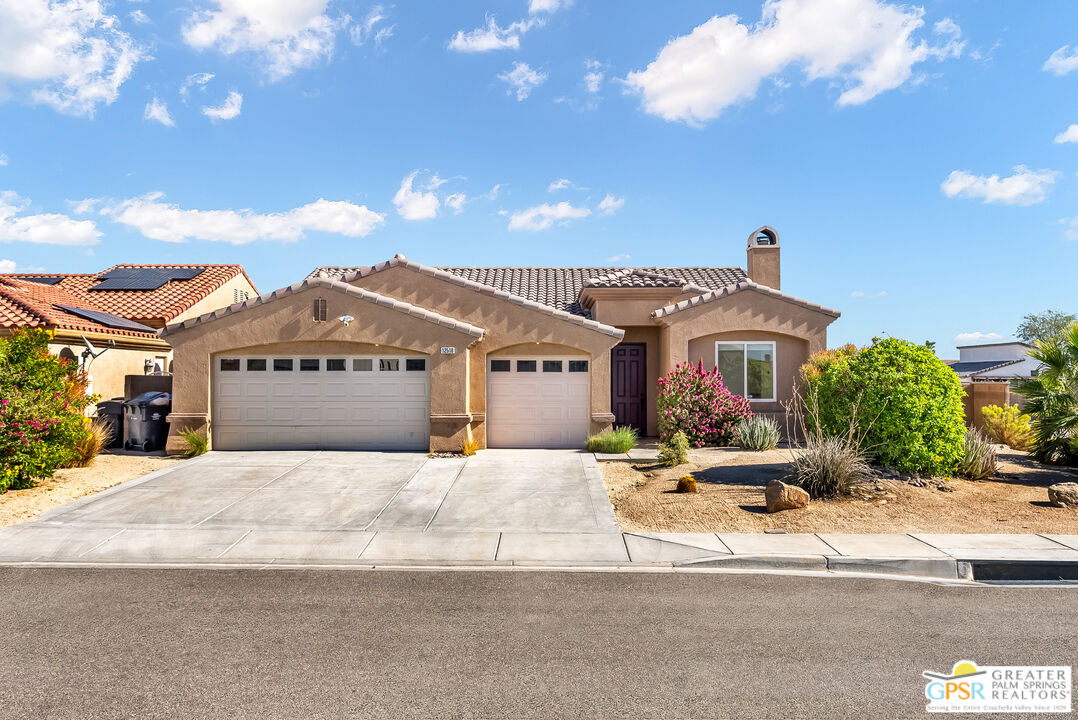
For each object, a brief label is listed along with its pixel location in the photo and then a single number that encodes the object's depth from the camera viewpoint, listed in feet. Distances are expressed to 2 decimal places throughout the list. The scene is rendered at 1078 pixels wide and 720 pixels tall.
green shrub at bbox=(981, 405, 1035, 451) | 50.58
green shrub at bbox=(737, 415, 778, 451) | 47.24
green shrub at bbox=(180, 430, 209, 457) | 46.14
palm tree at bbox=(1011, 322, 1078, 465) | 39.91
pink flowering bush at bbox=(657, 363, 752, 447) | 49.39
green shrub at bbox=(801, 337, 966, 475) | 34.24
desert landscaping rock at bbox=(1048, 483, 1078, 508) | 31.40
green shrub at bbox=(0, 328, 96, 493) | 34.91
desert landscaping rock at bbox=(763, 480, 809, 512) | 30.07
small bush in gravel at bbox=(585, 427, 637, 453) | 47.26
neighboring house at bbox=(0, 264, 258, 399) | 54.29
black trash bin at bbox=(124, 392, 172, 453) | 48.85
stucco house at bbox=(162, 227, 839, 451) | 47.50
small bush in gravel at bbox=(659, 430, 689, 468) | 41.73
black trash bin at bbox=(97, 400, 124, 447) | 50.42
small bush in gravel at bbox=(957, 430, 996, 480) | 37.14
